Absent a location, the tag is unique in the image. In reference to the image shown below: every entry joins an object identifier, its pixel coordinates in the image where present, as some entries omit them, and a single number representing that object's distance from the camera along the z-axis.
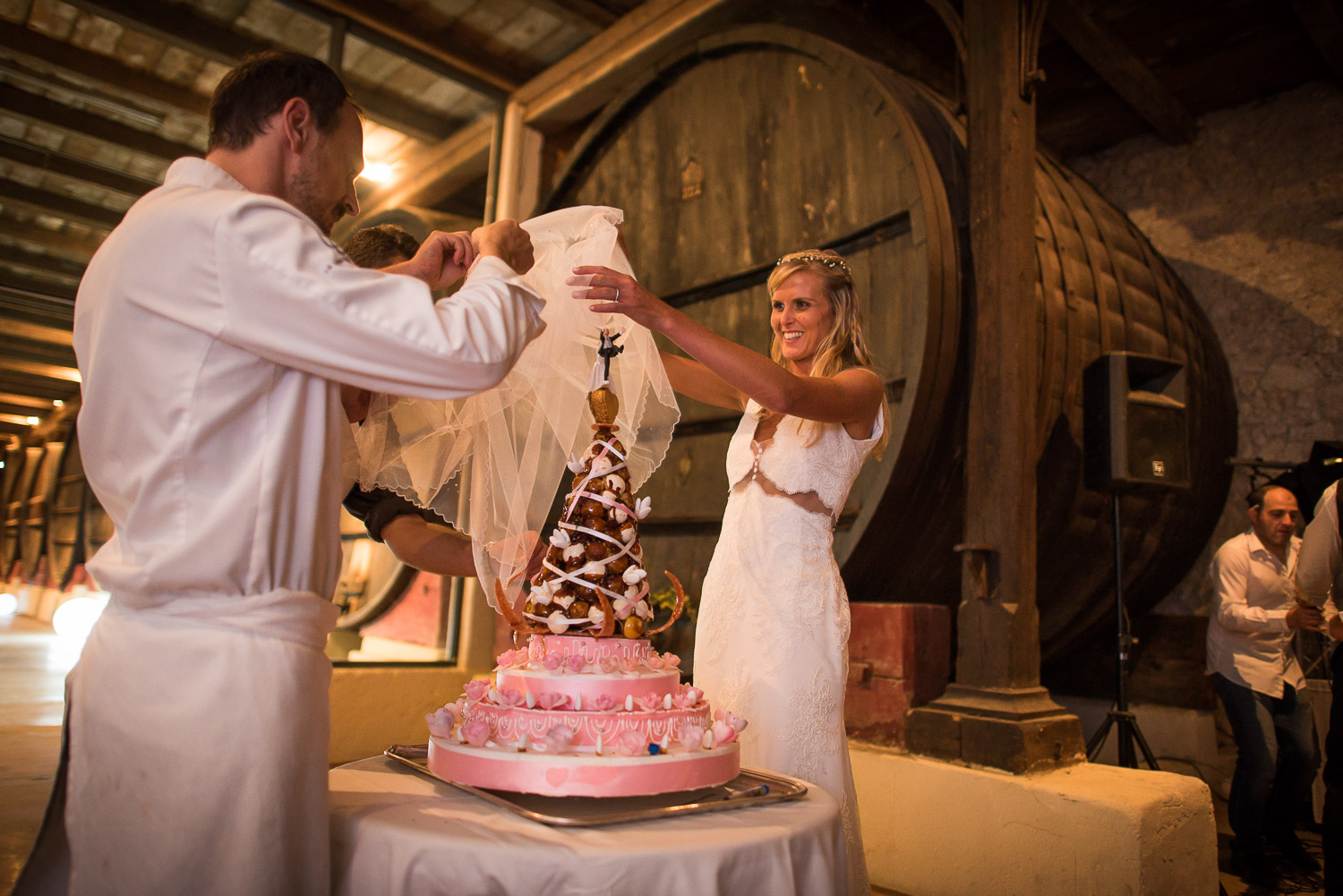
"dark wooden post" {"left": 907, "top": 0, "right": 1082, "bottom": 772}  2.42
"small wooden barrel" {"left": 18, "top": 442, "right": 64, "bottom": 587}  2.99
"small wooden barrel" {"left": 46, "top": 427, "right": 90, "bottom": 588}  3.00
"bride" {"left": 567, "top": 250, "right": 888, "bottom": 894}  1.69
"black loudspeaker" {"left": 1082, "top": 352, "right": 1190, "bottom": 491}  2.92
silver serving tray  0.97
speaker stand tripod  2.82
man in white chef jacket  0.87
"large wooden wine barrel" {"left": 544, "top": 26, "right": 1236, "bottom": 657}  2.68
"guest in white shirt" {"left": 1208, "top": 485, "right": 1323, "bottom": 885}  3.16
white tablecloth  0.87
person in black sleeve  1.60
